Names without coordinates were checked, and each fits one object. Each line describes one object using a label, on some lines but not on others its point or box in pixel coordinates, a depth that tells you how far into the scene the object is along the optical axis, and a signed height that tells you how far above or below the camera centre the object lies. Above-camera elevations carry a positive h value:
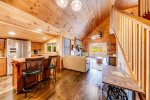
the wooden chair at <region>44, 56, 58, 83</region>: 2.44 -0.64
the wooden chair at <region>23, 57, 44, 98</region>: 1.76 -0.54
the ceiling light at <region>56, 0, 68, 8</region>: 1.59 +1.20
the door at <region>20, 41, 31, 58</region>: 3.63 +0.02
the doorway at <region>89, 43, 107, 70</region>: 7.44 -0.06
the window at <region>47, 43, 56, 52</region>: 4.46 +0.17
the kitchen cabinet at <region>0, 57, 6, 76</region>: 3.07 -0.84
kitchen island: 1.91 -0.77
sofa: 3.60 -0.83
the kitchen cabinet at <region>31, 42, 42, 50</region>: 4.31 +0.25
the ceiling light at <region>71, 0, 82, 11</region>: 1.76 +1.27
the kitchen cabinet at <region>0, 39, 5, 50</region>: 3.12 +0.26
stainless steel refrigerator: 3.21 +0.01
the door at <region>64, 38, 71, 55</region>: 4.48 +0.25
